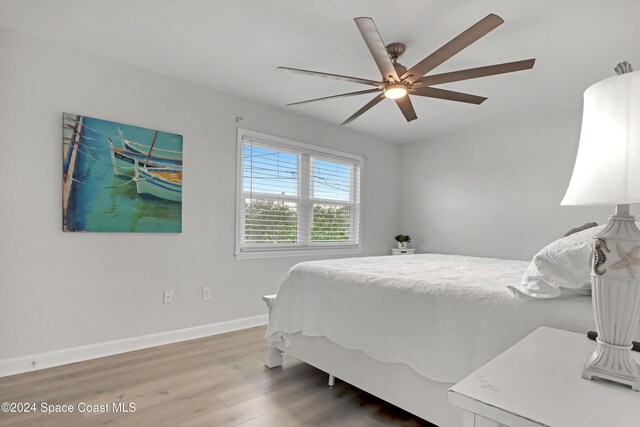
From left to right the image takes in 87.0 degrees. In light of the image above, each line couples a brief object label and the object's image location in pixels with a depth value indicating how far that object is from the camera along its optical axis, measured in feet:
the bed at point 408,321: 4.41
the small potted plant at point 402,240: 15.83
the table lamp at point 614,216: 2.42
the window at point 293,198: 11.49
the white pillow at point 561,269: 3.95
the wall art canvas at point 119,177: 8.17
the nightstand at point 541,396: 2.08
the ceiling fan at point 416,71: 5.35
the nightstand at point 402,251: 15.66
